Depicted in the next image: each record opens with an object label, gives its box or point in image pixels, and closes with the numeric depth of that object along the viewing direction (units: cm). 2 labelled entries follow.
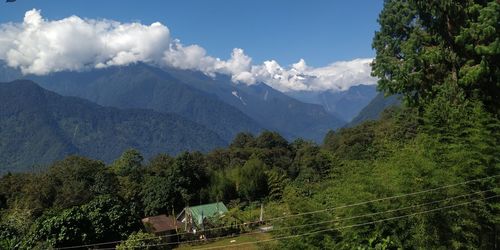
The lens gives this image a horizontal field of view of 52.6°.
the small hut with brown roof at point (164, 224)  3629
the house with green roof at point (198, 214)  3681
